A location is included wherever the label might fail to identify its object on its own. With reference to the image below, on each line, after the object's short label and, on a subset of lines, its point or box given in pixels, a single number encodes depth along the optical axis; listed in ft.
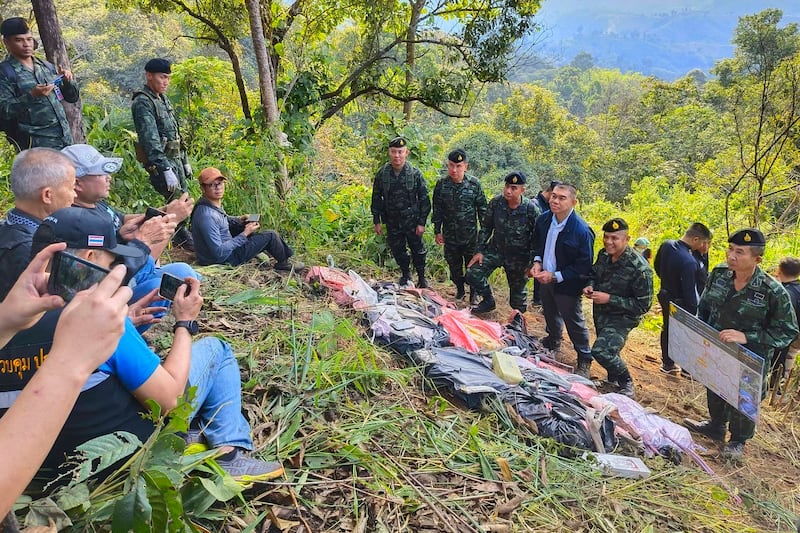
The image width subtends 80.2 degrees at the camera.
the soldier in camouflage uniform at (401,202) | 17.30
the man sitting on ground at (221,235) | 13.01
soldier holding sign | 10.23
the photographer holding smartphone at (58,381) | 2.91
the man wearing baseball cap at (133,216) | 8.71
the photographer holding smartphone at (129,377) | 4.92
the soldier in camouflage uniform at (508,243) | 15.78
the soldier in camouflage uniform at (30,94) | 12.12
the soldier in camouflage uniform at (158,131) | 14.06
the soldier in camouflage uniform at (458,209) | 16.90
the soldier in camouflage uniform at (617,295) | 12.25
